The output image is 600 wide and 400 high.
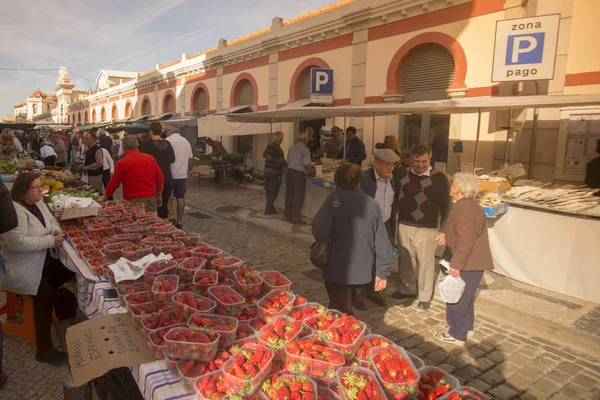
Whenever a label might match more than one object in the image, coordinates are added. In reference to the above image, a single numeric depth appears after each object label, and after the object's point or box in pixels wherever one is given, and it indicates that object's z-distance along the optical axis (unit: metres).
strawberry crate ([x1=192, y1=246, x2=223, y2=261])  3.73
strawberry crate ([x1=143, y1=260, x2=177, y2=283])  3.30
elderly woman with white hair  3.95
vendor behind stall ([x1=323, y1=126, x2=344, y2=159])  12.39
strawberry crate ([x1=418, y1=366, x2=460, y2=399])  2.04
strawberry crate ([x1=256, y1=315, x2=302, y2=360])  2.30
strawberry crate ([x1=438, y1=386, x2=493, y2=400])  1.95
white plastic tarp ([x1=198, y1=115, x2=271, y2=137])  13.52
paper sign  2.29
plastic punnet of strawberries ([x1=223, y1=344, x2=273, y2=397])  1.98
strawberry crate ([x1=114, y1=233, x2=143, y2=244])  4.29
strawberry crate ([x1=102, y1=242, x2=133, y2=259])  3.83
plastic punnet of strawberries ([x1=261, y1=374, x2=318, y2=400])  1.90
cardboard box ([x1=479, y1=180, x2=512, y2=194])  6.43
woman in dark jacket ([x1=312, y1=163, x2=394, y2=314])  3.69
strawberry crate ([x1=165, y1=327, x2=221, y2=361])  2.21
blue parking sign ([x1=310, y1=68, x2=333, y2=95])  12.41
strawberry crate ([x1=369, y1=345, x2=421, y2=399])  1.98
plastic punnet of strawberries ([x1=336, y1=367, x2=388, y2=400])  1.92
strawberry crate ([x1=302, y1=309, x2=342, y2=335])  2.52
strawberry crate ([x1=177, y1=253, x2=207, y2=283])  3.33
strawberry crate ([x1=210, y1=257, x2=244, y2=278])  3.36
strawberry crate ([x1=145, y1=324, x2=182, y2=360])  2.38
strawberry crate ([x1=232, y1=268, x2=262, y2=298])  3.00
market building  7.99
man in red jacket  6.20
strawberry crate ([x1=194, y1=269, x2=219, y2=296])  3.07
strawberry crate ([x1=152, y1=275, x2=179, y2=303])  2.89
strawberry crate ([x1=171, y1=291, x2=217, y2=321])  2.64
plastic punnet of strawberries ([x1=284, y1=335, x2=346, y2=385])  2.12
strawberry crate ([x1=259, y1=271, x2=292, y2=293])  3.06
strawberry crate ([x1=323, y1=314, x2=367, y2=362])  2.30
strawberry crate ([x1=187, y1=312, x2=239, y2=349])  2.38
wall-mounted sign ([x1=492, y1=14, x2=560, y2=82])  6.99
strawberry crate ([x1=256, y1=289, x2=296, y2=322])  2.68
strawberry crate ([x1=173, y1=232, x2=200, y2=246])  4.31
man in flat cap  5.05
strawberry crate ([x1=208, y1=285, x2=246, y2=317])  2.74
